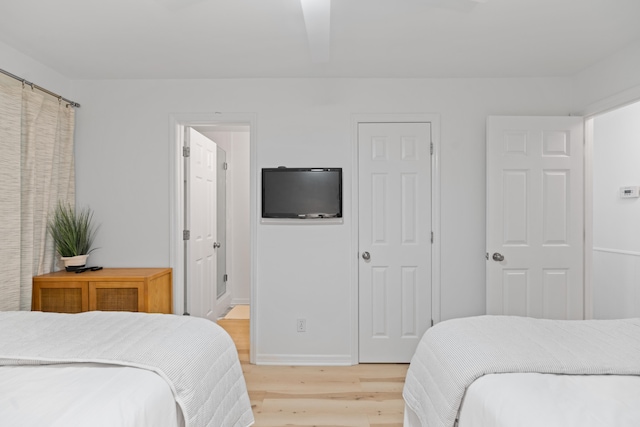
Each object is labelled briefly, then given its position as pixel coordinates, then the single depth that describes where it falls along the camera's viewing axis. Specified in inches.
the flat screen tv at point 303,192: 137.9
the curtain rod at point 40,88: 108.5
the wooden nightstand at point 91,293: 121.0
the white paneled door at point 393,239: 139.9
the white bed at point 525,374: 47.1
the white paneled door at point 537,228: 133.8
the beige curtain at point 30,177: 109.7
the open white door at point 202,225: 147.1
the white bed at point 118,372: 46.2
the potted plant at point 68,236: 128.7
